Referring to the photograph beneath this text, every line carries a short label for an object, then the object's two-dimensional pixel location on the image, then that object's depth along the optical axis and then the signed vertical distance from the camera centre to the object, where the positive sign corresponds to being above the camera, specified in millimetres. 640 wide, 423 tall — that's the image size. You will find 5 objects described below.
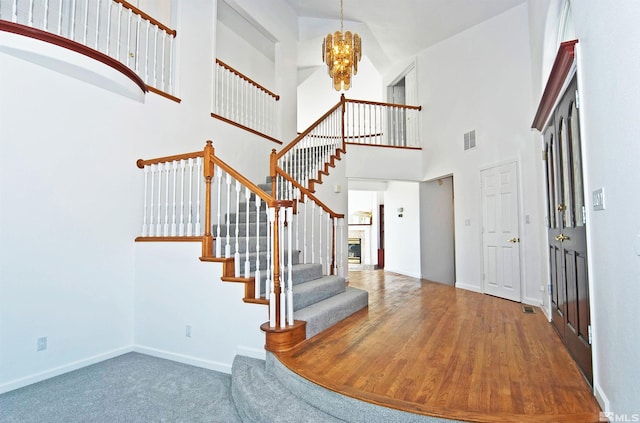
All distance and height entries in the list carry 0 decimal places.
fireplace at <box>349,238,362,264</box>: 11945 -856
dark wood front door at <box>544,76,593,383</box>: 2387 -54
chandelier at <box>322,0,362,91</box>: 5312 +2644
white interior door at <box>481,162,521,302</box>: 5078 -102
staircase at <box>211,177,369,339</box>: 3027 -636
